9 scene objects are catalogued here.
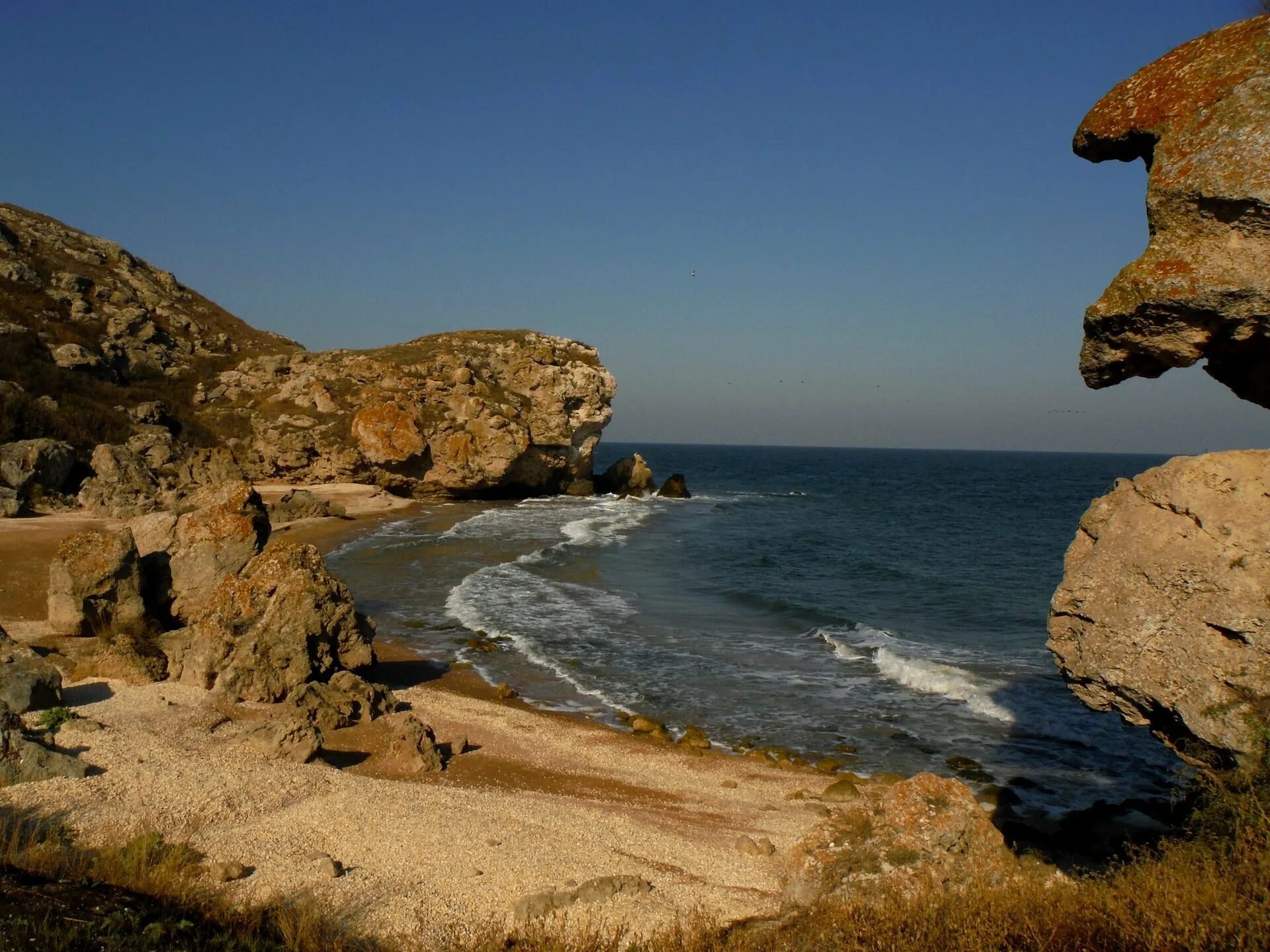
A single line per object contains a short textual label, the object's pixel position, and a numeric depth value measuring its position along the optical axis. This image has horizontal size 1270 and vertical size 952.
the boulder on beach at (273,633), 12.42
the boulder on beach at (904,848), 6.55
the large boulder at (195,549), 15.20
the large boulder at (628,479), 65.19
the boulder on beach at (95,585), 13.79
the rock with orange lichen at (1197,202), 5.37
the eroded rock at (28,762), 8.20
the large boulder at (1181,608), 5.76
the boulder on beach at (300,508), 37.25
